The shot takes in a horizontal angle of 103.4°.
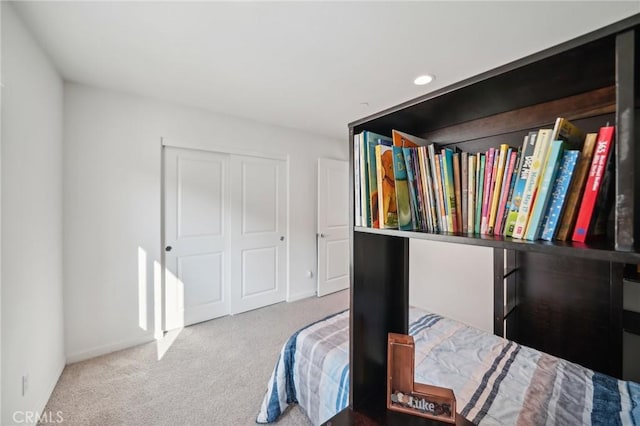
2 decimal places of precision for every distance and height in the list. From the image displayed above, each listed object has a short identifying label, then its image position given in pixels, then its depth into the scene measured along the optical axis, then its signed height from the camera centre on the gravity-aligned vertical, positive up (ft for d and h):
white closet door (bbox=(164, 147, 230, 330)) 8.86 -0.91
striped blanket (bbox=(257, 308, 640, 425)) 3.30 -2.58
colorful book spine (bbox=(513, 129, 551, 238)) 1.70 +0.20
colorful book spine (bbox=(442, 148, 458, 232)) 2.35 +0.21
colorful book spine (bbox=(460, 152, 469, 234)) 2.30 +0.23
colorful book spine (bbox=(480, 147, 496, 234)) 2.08 +0.20
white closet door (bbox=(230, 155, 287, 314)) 10.25 -0.85
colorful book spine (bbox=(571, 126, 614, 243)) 1.48 +0.18
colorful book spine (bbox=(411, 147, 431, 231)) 2.53 +0.18
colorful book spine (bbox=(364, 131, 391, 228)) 2.70 +0.41
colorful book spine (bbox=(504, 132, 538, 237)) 1.78 +0.23
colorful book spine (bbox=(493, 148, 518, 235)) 1.94 +0.18
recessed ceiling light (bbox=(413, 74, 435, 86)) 7.04 +3.79
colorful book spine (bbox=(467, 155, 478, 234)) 2.23 +0.17
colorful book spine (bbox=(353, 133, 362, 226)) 2.82 +0.32
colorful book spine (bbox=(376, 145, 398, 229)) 2.64 +0.25
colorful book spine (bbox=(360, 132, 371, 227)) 2.73 +0.30
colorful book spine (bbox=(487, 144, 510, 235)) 1.99 +0.22
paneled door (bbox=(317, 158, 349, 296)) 12.37 -0.74
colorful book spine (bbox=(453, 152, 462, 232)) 2.35 +0.23
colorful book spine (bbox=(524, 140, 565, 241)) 1.63 +0.14
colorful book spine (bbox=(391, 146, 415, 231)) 2.58 +0.23
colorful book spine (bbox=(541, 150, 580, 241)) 1.60 +0.11
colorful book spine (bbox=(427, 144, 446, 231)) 2.41 +0.27
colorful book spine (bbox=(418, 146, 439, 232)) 2.47 +0.29
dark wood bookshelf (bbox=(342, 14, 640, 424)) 1.30 +0.17
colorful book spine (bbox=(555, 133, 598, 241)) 1.57 +0.14
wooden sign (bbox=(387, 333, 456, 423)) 2.50 -1.84
